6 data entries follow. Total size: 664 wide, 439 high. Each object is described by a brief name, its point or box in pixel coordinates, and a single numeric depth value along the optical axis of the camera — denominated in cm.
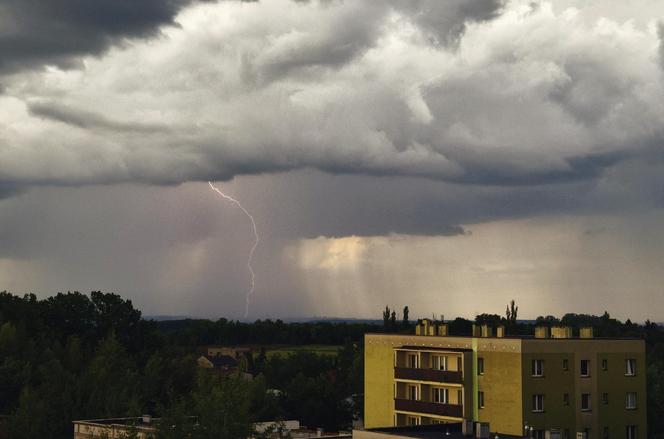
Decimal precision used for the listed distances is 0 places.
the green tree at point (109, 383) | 9956
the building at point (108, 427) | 7688
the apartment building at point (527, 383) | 7556
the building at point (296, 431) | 7388
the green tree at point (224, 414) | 5878
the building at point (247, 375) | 17950
